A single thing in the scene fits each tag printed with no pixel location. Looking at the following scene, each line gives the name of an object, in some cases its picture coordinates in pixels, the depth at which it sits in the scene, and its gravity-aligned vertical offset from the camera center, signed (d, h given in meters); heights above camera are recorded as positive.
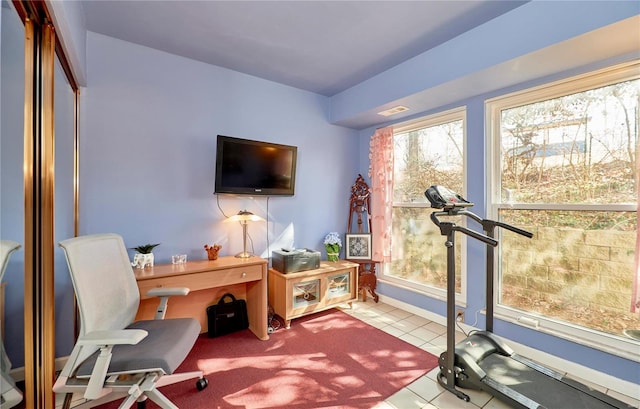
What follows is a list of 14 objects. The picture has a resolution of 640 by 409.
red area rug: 1.79 -1.23
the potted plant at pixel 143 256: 2.24 -0.40
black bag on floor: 2.58 -1.05
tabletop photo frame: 3.54 -0.52
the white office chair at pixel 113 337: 1.31 -0.74
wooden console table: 2.79 -0.89
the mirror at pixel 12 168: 1.05 +0.16
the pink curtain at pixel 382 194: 3.38 +0.14
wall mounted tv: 2.64 +0.39
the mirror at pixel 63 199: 1.64 +0.05
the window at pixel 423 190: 2.89 +0.17
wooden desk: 2.15 -0.64
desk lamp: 2.68 -0.12
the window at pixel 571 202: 1.93 +0.02
